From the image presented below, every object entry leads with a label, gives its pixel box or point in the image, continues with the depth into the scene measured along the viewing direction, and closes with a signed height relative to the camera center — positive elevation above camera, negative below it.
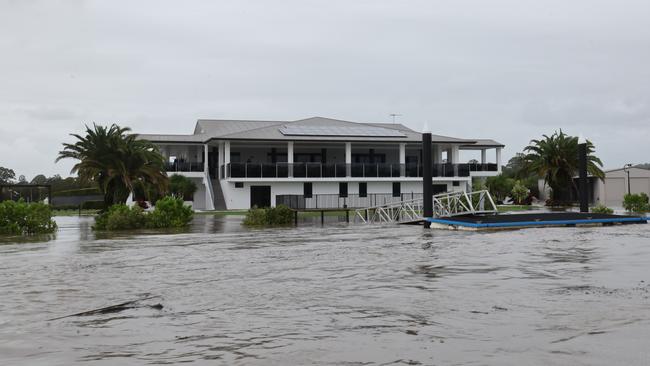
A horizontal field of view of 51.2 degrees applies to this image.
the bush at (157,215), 29.88 -0.59
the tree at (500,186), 57.28 +0.98
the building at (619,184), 57.47 +1.03
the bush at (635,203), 36.91 -0.38
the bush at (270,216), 30.92 -0.75
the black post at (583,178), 31.33 +0.86
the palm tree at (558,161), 52.91 +2.83
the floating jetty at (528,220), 24.35 -0.88
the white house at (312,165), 47.56 +2.55
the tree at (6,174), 102.33 +4.47
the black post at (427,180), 26.28 +0.72
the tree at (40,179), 107.69 +4.02
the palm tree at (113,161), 38.34 +2.38
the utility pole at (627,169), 53.19 +2.20
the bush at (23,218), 26.69 -0.58
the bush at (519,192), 55.88 +0.44
